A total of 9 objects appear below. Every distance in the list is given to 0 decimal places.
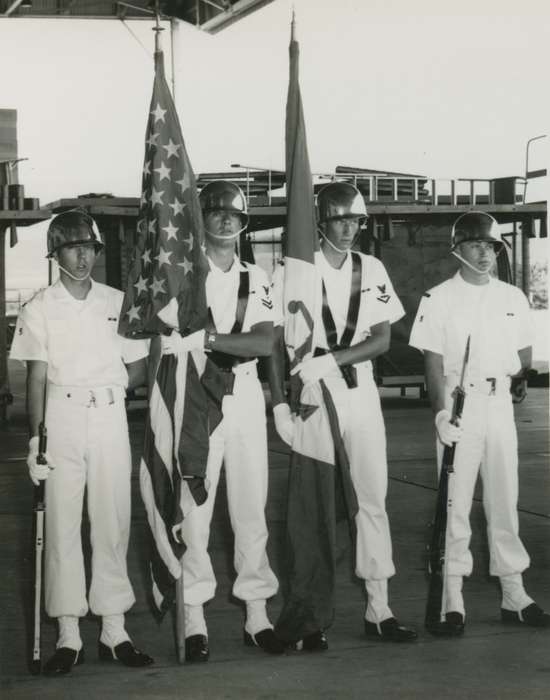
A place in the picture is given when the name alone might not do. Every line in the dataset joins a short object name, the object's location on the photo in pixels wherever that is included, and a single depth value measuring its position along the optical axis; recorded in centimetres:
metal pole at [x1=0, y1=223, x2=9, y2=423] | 1731
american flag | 522
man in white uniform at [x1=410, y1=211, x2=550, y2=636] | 563
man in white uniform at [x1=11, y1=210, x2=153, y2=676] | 516
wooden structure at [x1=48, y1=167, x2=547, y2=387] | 1847
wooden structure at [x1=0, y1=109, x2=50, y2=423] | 1766
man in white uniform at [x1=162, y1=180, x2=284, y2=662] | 527
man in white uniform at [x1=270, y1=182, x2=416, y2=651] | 546
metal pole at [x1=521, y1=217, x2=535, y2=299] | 2103
